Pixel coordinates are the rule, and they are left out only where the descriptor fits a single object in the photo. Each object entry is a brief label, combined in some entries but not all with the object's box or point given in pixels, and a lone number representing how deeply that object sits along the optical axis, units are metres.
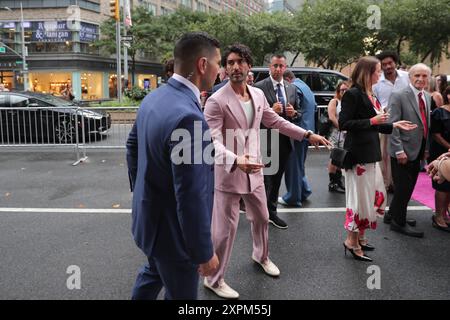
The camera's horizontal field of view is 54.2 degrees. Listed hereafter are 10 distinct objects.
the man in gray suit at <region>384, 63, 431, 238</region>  4.64
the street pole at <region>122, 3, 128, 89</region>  28.71
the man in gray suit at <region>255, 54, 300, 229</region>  5.31
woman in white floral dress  4.05
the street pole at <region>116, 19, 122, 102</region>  24.27
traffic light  20.75
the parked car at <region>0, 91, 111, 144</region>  10.19
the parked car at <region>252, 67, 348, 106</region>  13.02
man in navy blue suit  2.11
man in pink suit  3.50
